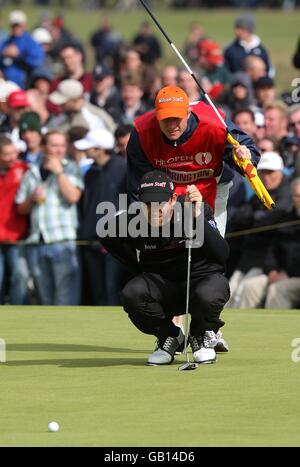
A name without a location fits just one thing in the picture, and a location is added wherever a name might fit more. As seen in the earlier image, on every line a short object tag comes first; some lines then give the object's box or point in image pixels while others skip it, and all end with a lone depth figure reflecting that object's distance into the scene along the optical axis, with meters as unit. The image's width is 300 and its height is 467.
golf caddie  18.94
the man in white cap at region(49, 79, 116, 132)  35.12
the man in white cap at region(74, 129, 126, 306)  29.52
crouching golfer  18.42
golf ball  13.95
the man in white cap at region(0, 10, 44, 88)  44.34
